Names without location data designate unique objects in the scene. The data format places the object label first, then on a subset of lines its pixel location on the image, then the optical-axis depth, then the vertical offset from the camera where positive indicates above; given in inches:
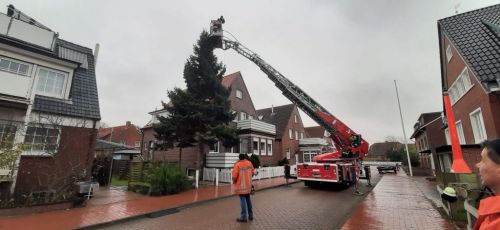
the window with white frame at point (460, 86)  480.7 +176.3
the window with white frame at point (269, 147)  955.0 +81.1
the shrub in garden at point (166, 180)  458.0 -22.2
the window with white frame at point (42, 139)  379.8 +47.2
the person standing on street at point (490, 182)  58.9 -3.5
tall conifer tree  618.8 +153.5
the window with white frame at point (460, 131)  544.9 +82.6
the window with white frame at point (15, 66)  389.4 +162.9
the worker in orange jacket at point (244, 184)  281.0 -17.3
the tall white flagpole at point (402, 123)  982.7 +177.3
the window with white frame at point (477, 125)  434.6 +78.8
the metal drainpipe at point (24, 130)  355.9 +58.4
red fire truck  550.3 +69.1
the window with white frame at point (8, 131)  371.0 +56.5
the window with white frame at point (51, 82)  426.9 +151.6
